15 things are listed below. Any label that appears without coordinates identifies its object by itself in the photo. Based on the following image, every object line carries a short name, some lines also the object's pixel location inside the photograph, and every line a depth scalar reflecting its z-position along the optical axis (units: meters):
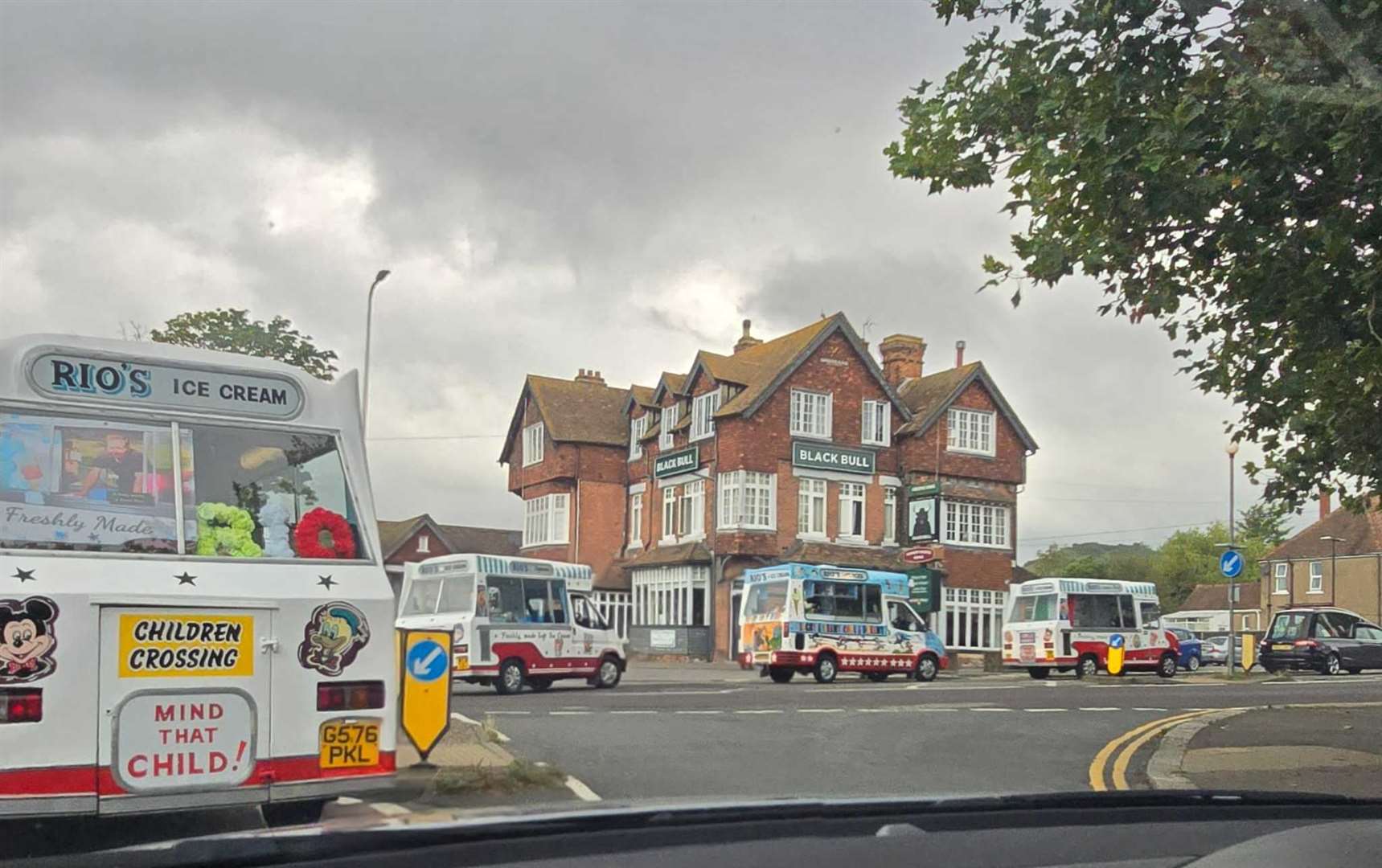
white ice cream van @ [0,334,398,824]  6.18
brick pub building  43.62
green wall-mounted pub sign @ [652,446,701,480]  45.12
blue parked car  42.84
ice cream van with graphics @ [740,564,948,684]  28.39
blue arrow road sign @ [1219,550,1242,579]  29.29
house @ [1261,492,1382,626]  65.69
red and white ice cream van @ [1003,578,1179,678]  32.72
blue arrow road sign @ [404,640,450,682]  10.53
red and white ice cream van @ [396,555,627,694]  22.80
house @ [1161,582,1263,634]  87.25
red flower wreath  7.22
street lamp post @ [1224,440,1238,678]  32.78
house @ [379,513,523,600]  66.25
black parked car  35.78
